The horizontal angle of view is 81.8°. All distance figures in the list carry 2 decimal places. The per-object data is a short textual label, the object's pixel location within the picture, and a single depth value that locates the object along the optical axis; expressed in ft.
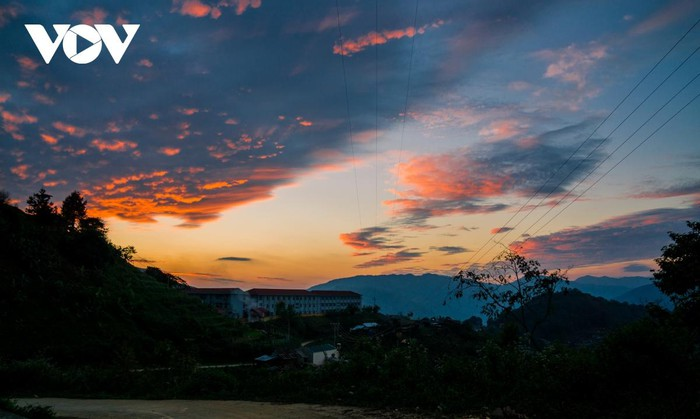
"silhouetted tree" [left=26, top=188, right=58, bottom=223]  231.09
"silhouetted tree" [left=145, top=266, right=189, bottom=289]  326.85
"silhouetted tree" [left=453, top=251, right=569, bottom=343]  85.25
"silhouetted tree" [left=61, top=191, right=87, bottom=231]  244.53
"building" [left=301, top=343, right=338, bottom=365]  195.83
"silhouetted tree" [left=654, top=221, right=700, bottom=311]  86.48
